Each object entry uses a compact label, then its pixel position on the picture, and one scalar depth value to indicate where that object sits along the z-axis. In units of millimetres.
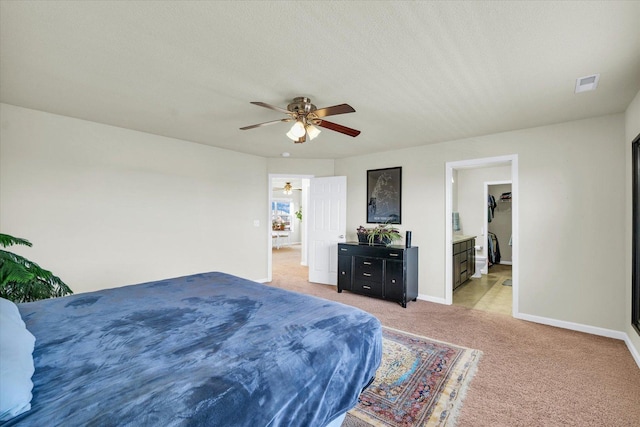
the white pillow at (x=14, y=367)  838
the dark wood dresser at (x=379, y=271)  4098
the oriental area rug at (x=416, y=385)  1807
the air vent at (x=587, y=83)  2268
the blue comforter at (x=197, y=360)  922
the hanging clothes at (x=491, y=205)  7508
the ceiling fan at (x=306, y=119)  2559
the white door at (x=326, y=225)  5316
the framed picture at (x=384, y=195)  4719
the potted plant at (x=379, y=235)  4496
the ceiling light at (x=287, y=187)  9688
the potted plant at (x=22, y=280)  2126
